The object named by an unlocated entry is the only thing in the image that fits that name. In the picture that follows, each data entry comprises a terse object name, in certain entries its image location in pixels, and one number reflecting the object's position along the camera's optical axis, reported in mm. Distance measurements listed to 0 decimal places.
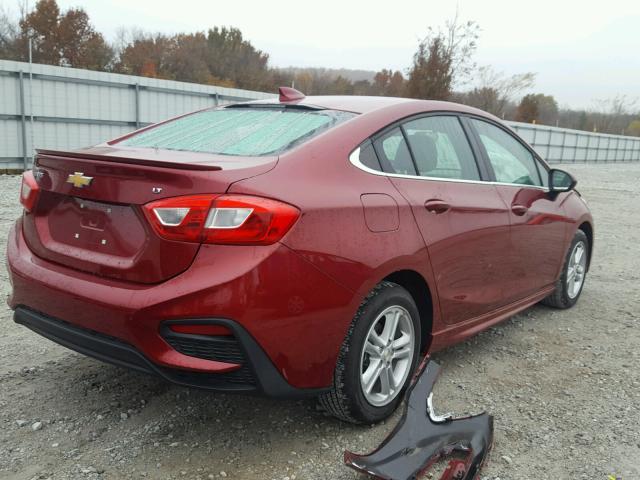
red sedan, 2205
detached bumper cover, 2342
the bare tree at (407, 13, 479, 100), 22578
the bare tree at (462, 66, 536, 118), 36200
